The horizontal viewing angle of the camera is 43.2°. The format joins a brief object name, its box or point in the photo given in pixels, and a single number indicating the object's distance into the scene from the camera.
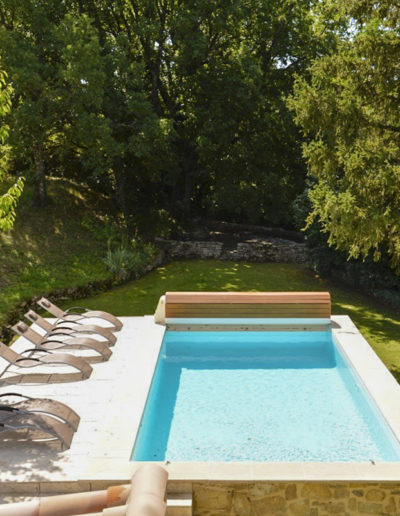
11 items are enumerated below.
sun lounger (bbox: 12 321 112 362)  10.23
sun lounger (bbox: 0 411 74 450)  6.89
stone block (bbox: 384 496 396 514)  6.12
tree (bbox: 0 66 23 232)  7.88
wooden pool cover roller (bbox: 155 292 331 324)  12.38
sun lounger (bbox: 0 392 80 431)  7.13
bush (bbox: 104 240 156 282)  17.91
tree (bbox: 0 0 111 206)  17.73
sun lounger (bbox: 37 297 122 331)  12.05
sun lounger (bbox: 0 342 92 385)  9.08
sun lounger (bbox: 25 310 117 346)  11.12
